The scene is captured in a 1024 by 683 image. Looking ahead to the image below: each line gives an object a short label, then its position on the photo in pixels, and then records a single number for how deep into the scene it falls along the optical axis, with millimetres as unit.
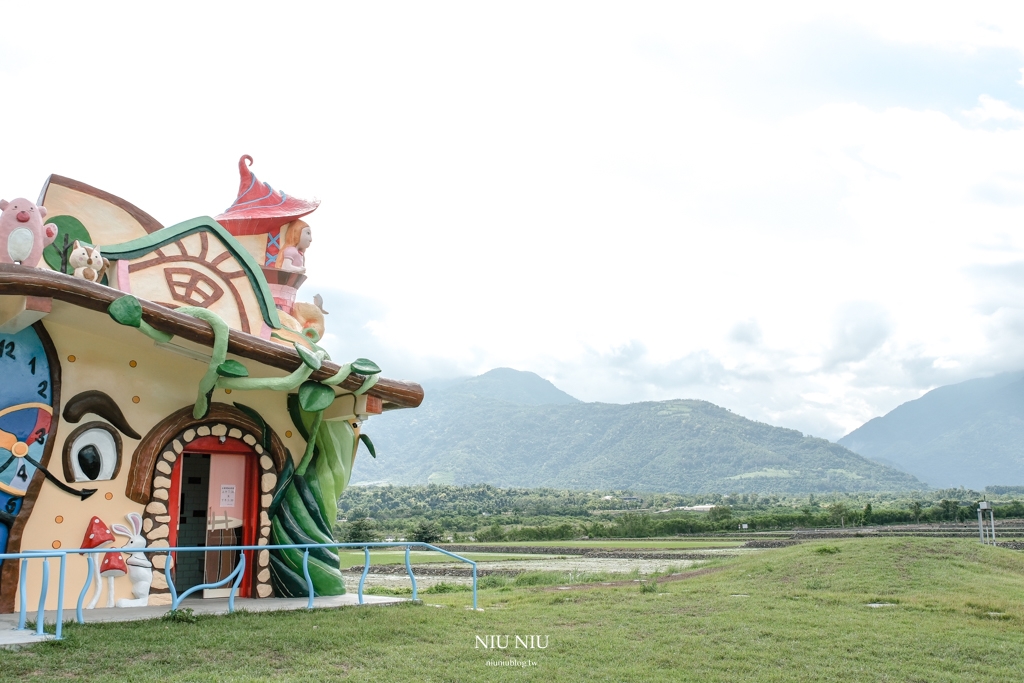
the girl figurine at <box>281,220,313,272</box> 15148
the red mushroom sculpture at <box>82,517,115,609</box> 10875
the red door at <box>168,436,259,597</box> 12703
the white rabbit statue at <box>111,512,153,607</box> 11188
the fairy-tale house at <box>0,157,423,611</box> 10445
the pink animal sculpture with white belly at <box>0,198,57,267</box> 10148
